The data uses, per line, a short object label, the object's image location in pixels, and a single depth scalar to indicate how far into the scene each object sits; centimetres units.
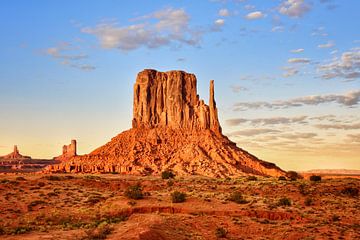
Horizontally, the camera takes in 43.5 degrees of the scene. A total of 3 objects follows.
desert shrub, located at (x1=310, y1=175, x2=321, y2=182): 6484
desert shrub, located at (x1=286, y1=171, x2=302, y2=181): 8511
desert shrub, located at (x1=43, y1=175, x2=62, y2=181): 6134
